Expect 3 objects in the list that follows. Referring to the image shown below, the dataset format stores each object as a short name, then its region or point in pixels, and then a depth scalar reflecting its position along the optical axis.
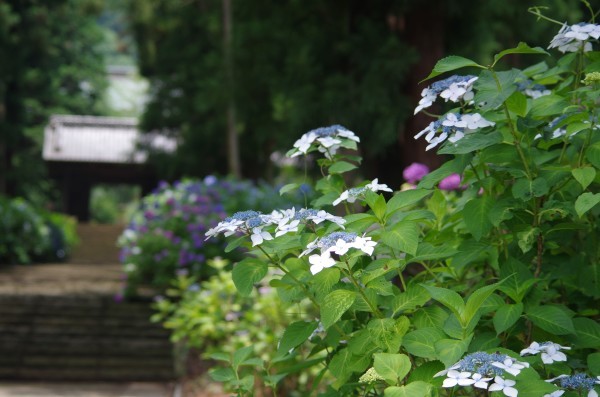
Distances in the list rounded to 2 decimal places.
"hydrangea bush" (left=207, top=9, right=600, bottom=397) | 1.81
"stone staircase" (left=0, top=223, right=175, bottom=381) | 7.51
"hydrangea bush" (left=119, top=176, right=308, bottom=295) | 8.86
